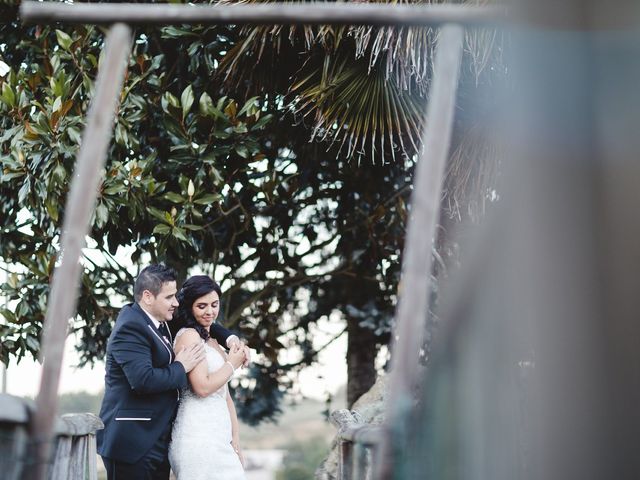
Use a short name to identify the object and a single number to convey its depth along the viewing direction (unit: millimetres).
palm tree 5547
